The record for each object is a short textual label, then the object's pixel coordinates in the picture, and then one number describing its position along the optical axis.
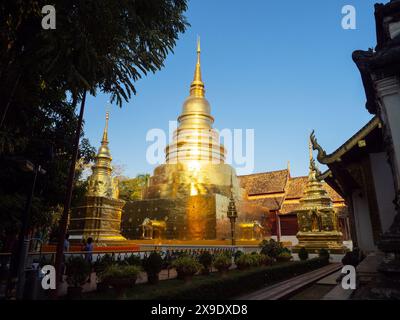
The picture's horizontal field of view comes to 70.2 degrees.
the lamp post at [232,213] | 17.36
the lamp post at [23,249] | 4.62
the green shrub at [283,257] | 12.33
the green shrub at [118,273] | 5.73
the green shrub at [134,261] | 8.73
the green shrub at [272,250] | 12.41
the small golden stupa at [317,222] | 18.80
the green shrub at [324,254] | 15.03
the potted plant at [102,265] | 6.35
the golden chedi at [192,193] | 21.73
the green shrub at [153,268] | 7.39
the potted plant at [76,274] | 6.15
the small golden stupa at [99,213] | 20.66
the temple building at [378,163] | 4.75
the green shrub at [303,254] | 15.05
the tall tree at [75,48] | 5.76
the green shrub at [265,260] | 10.15
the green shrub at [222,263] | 8.59
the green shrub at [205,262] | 8.77
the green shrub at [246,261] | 9.22
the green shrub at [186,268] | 7.38
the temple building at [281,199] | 29.28
